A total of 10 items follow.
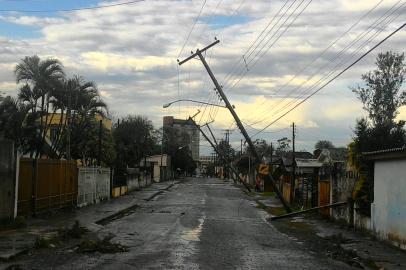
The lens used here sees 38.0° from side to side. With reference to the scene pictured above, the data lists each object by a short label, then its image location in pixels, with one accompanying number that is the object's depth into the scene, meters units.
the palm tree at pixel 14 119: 39.00
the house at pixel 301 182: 32.01
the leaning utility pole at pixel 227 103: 31.39
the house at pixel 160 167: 95.38
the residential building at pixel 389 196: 15.88
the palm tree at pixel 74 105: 40.03
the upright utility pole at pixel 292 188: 39.00
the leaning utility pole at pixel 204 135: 68.19
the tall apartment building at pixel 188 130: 150.35
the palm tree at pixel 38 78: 37.19
